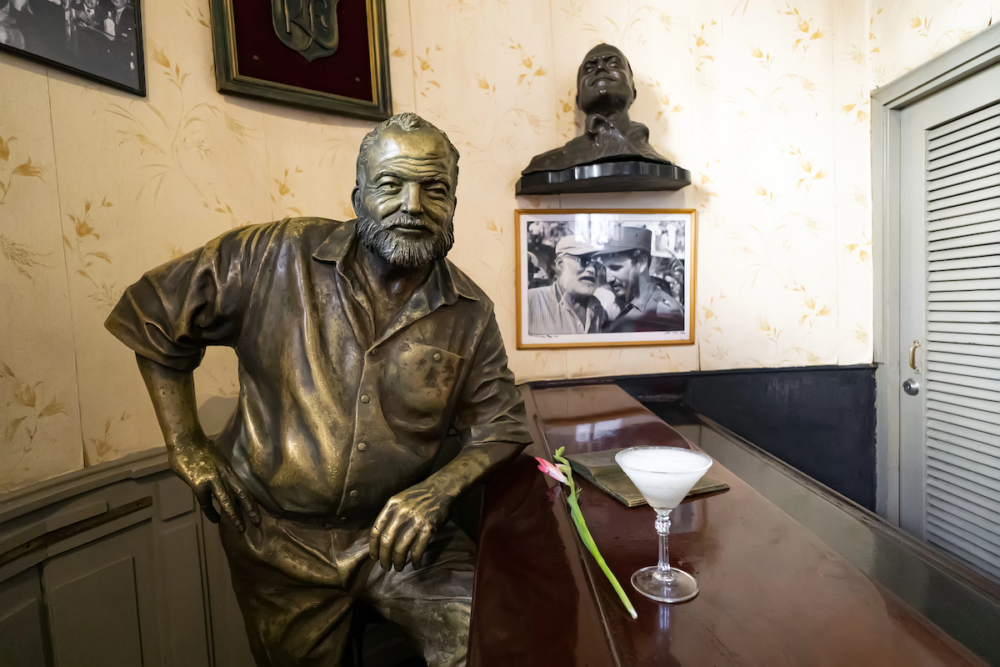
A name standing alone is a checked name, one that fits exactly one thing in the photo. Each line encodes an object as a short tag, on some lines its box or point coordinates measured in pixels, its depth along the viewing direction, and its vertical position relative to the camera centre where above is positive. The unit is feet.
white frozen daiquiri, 2.52 -1.02
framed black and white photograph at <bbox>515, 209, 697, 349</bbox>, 7.72 +0.40
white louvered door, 6.56 -0.43
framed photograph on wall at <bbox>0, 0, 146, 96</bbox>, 4.29 +2.63
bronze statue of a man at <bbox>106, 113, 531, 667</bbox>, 3.61 -0.59
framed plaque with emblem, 5.77 +3.23
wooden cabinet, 4.23 -2.44
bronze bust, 6.59 +2.14
